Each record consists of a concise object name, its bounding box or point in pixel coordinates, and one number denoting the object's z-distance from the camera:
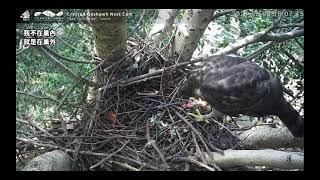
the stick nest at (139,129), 1.65
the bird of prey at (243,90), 1.62
